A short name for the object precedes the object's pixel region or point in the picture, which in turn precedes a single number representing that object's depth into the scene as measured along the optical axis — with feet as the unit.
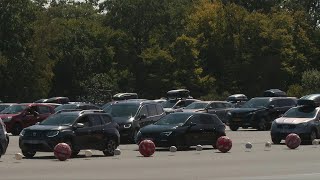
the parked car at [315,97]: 162.07
